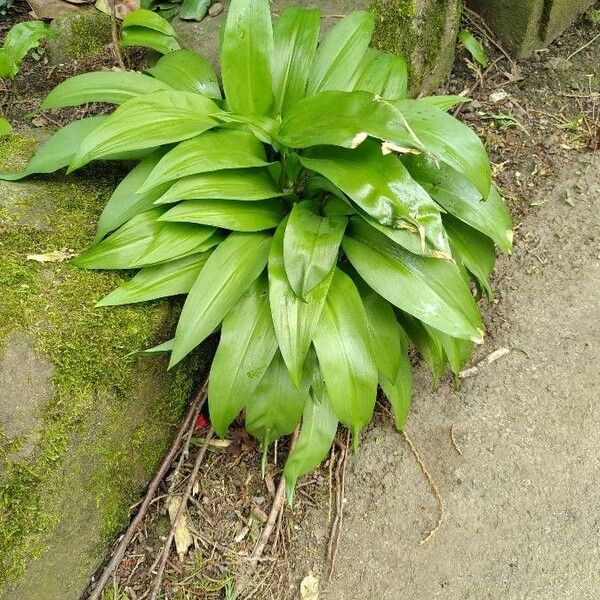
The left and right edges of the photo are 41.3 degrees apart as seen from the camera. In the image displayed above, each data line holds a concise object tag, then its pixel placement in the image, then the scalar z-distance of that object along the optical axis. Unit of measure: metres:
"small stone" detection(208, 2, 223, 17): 1.06
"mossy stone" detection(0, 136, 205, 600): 0.71
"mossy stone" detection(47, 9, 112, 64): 1.12
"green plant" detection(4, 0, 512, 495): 0.72
